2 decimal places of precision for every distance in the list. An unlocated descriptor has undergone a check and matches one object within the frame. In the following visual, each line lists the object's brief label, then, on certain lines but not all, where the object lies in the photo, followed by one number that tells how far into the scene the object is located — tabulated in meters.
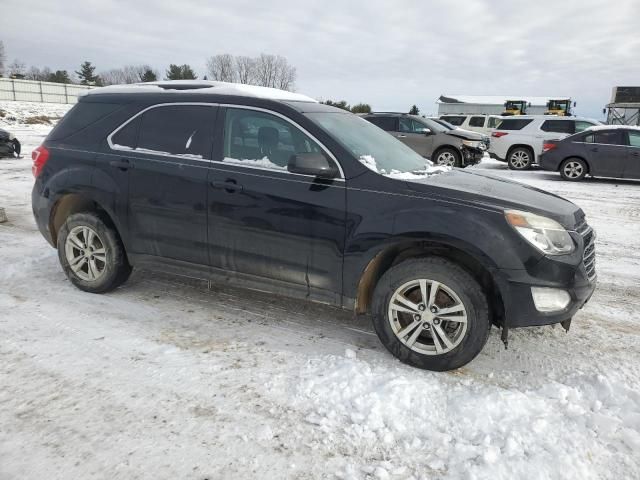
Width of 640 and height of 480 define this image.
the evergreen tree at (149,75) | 66.66
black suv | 3.08
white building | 74.06
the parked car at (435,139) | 14.26
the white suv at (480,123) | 23.03
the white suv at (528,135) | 15.02
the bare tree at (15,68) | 79.44
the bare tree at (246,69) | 77.44
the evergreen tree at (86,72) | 82.00
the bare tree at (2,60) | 72.81
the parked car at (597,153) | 12.04
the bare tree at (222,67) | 75.72
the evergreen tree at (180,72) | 72.31
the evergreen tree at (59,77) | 60.40
